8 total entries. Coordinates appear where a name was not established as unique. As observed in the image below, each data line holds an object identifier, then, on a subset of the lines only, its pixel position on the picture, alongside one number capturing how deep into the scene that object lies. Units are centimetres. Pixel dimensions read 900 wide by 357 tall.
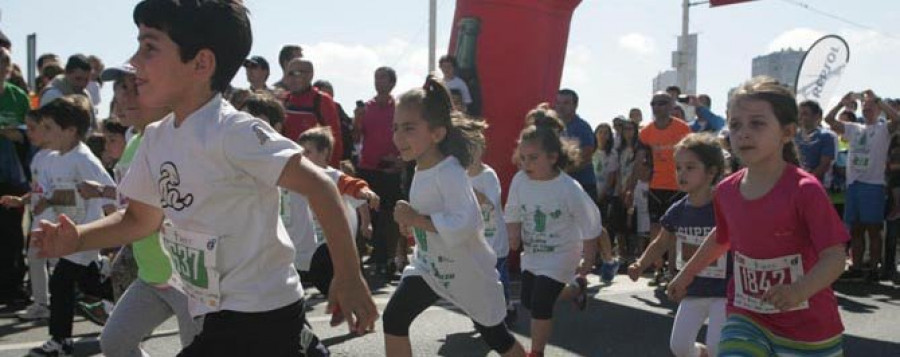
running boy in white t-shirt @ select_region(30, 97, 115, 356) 597
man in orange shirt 963
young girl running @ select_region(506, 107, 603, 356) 557
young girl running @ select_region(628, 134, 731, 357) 472
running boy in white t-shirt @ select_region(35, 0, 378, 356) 271
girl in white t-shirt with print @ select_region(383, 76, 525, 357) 452
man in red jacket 825
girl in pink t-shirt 348
